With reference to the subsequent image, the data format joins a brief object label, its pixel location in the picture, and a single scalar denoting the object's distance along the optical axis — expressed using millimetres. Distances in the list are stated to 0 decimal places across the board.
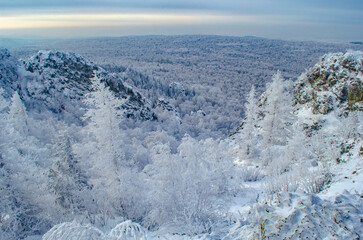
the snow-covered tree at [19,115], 22406
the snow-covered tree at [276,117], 17859
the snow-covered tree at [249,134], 17984
